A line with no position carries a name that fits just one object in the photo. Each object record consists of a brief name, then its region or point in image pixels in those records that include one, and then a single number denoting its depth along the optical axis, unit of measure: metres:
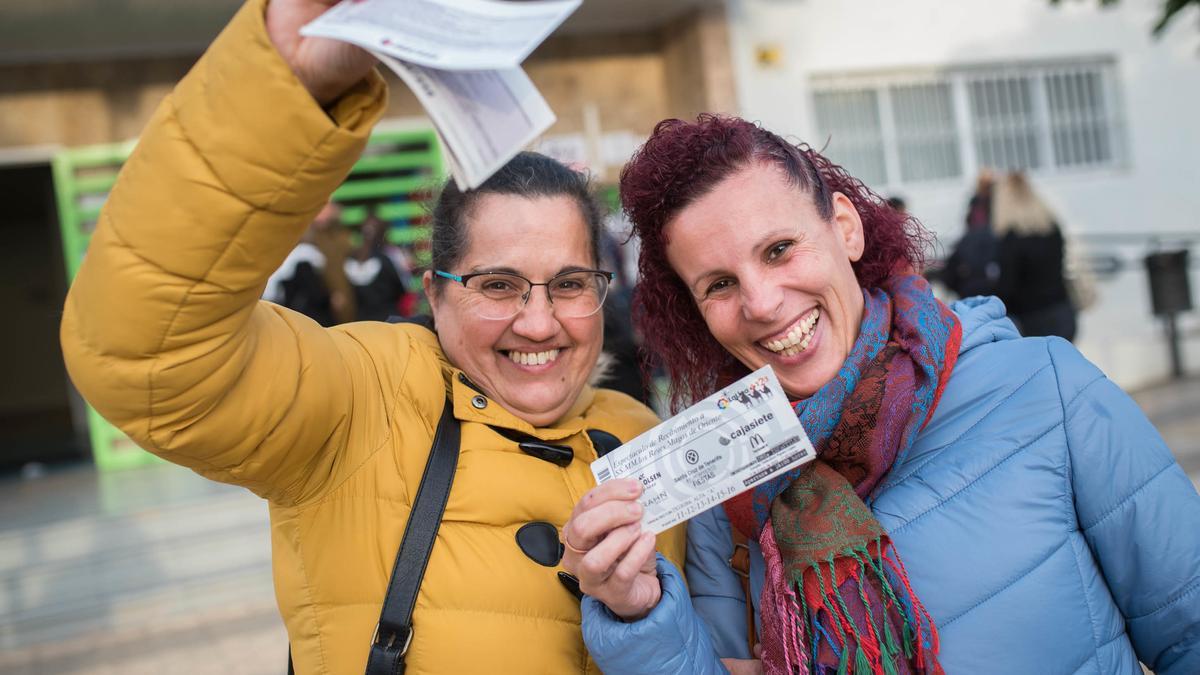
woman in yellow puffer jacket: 1.34
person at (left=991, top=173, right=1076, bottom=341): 7.39
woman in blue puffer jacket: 1.74
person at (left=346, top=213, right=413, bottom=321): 7.56
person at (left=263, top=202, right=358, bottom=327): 7.34
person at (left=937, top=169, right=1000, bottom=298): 7.58
